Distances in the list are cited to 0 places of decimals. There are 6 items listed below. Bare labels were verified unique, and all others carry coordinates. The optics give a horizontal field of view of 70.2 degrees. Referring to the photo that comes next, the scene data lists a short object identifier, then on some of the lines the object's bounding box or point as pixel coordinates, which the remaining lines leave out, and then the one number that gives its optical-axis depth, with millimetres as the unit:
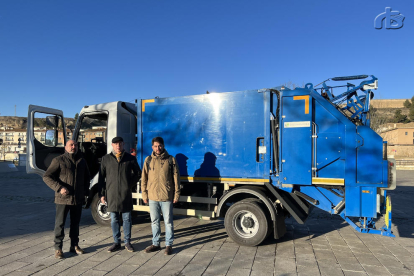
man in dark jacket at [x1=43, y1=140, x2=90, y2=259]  4582
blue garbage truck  4699
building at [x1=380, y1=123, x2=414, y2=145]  61844
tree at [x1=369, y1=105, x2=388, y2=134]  37156
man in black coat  4855
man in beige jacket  4781
